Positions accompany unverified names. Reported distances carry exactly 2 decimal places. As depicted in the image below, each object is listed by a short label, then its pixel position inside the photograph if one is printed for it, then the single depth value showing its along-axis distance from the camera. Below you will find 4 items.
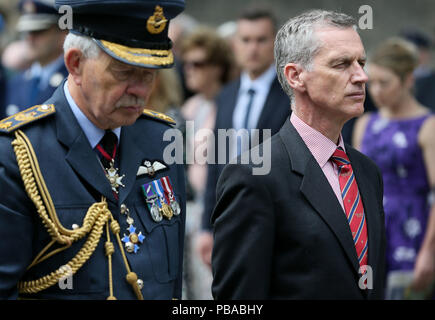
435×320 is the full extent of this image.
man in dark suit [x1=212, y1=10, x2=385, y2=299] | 5.77
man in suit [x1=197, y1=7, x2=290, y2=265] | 10.95
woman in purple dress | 11.68
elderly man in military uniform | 5.99
